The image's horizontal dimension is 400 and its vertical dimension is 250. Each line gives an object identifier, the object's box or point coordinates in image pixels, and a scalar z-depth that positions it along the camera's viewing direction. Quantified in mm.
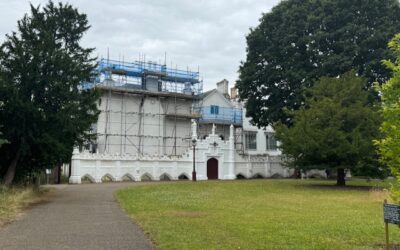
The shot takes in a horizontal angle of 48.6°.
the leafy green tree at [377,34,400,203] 7961
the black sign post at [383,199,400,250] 7965
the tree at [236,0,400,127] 35469
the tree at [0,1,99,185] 20797
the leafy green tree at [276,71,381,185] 27891
